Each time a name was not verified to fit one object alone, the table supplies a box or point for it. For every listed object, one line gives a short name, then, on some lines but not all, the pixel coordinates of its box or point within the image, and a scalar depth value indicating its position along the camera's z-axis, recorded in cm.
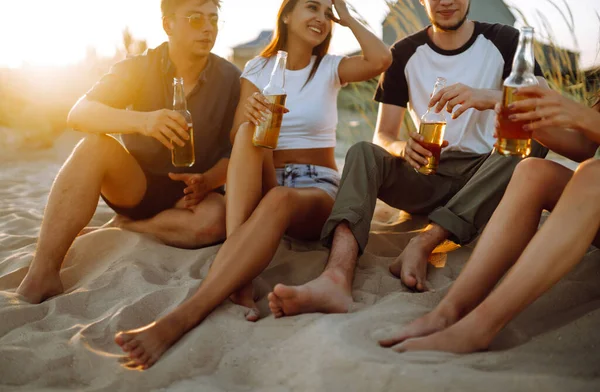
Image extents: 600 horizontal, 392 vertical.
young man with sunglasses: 293
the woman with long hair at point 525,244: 190
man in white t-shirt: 257
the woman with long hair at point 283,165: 238
